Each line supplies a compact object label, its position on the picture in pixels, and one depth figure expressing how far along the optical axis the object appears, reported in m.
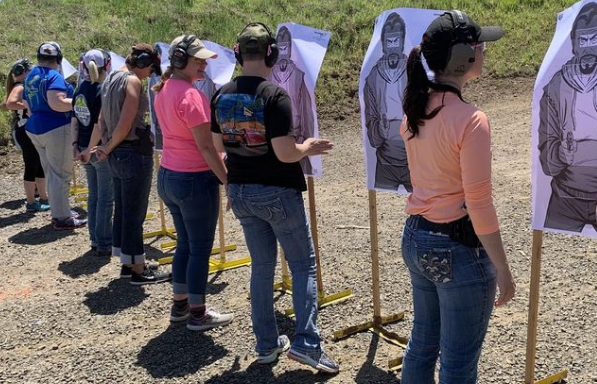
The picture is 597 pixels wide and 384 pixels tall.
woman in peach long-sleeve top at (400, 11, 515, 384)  2.35
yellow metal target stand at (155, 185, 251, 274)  5.79
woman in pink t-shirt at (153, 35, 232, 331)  4.04
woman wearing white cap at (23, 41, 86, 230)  6.60
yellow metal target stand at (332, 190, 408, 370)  4.20
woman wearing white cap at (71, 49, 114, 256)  5.73
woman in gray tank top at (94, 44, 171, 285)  4.92
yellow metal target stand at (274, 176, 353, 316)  4.61
